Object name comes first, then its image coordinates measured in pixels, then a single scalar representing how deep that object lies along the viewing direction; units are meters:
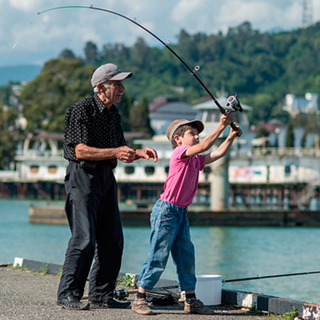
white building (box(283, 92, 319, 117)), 170.75
